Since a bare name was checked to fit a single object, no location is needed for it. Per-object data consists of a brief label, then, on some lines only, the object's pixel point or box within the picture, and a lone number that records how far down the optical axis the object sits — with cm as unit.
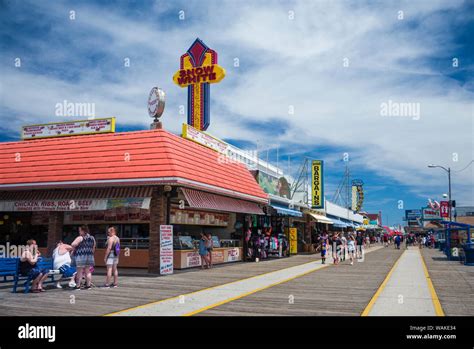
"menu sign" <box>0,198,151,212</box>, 1714
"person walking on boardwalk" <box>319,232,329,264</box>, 2284
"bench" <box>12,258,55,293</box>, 1164
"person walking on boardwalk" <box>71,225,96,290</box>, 1245
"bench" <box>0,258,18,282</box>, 1164
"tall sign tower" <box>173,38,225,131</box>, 2553
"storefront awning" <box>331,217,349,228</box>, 4393
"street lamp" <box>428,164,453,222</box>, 4438
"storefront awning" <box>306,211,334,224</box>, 3682
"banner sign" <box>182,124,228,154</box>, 2117
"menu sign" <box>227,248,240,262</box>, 2386
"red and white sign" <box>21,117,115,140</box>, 2148
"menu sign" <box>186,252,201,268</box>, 1955
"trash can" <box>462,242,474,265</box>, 2305
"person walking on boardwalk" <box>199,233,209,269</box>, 1923
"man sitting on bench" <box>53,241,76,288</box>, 1271
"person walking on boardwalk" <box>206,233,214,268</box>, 1936
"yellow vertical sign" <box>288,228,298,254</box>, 3219
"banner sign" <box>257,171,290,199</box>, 2822
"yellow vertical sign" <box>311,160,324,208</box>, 3778
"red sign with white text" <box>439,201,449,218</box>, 5153
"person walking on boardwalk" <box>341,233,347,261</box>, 2473
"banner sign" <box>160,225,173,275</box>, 1661
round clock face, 1989
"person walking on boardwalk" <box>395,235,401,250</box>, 4619
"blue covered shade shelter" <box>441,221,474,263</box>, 2341
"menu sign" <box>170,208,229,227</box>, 2052
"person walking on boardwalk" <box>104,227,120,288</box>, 1277
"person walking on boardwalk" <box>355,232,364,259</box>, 2846
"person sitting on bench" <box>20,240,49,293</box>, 1159
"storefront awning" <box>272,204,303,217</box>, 2761
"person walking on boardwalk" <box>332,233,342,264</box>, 2322
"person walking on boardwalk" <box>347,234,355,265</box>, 2333
